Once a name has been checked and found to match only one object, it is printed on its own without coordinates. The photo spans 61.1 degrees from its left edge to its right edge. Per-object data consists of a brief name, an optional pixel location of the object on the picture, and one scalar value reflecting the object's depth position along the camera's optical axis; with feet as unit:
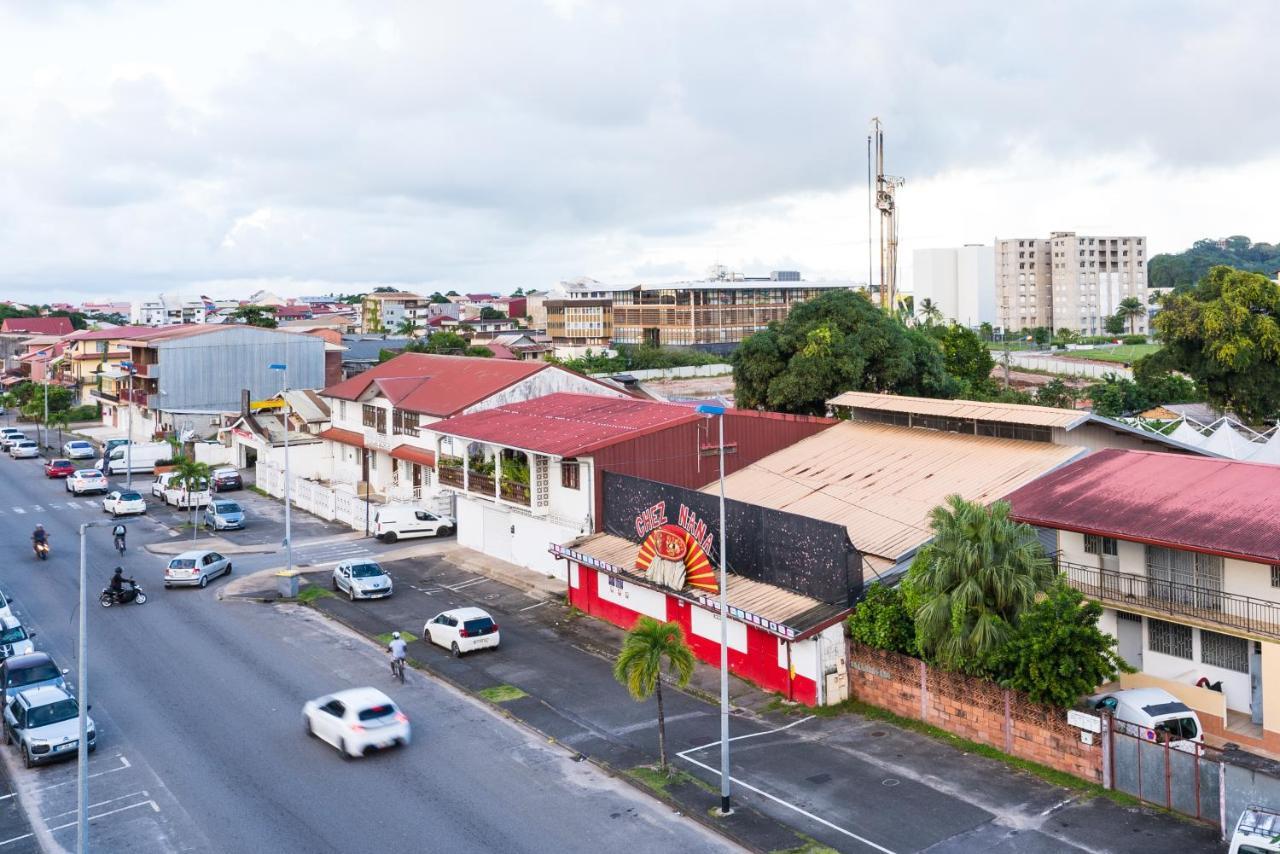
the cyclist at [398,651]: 108.37
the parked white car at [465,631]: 116.37
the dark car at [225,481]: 231.91
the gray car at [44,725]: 89.66
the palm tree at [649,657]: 82.17
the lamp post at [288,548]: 146.61
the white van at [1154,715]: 79.86
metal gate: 72.59
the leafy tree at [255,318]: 494.59
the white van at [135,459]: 255.09
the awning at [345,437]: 211.20
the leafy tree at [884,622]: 94.17
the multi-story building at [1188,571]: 85.56
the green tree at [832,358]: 190.60
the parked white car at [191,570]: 148.05
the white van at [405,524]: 176.04
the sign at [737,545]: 101.30
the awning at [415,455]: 181.06
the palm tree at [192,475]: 198.18
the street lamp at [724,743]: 76.69
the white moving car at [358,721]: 88.84
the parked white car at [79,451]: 287.89
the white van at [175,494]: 202.67
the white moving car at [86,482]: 231.50
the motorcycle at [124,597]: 139.09
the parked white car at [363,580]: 140.46
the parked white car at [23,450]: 296.71
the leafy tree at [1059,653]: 79.87
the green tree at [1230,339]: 178.29
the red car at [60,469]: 255.50
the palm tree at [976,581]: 85.30
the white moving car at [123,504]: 205.46
